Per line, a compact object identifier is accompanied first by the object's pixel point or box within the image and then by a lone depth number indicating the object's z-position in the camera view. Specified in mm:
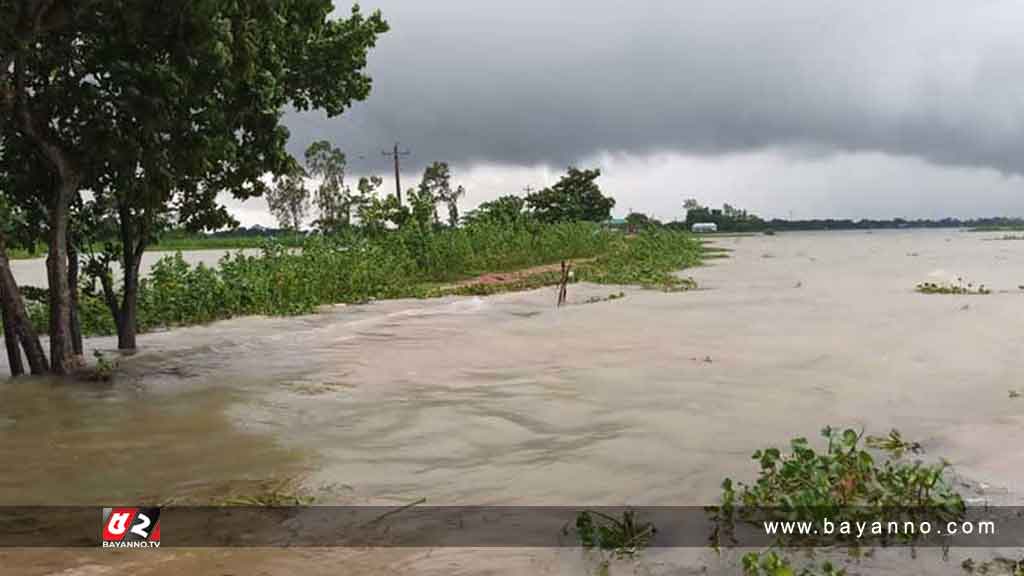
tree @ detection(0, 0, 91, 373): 8414
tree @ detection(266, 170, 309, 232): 72375
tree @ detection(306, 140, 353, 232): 64438
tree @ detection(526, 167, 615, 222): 61938
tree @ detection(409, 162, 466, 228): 70375
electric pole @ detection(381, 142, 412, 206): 47969
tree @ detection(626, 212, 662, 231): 71000
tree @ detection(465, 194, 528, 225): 33938
